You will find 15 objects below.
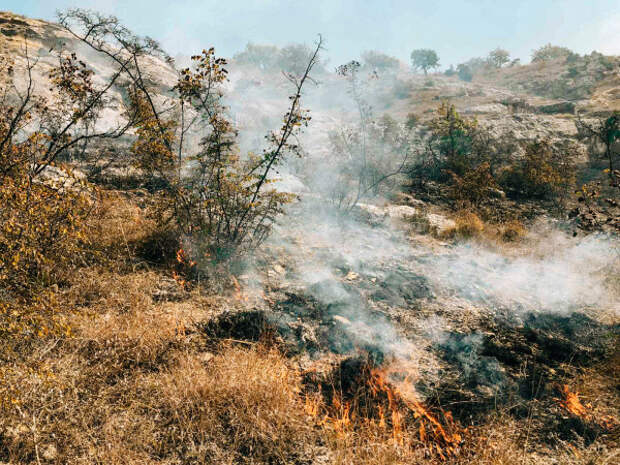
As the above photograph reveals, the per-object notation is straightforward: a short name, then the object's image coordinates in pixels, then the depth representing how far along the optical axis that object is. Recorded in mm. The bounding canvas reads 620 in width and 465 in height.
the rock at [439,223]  5547
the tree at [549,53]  27778
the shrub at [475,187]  6691
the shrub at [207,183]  3314
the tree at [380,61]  36062
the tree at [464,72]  31125
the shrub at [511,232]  5430
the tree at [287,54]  26538
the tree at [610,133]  8086
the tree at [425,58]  36594
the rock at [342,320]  2989
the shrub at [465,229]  5340
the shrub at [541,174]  7027
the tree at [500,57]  33125
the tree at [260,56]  30594
